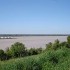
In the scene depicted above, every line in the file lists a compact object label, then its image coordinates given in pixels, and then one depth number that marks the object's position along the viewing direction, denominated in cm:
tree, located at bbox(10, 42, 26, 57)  1288
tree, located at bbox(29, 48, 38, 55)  1391
